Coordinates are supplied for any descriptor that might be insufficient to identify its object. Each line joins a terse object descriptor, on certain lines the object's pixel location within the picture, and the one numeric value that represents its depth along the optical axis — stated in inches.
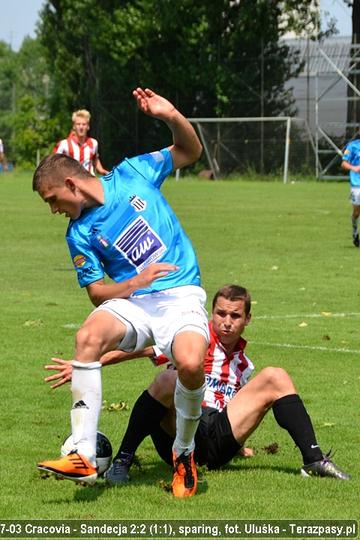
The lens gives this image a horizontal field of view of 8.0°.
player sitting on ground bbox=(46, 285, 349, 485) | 545.6
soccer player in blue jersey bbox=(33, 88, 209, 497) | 514.4
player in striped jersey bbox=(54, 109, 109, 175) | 1474.2
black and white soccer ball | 546.2
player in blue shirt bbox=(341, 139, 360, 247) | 1788.6
